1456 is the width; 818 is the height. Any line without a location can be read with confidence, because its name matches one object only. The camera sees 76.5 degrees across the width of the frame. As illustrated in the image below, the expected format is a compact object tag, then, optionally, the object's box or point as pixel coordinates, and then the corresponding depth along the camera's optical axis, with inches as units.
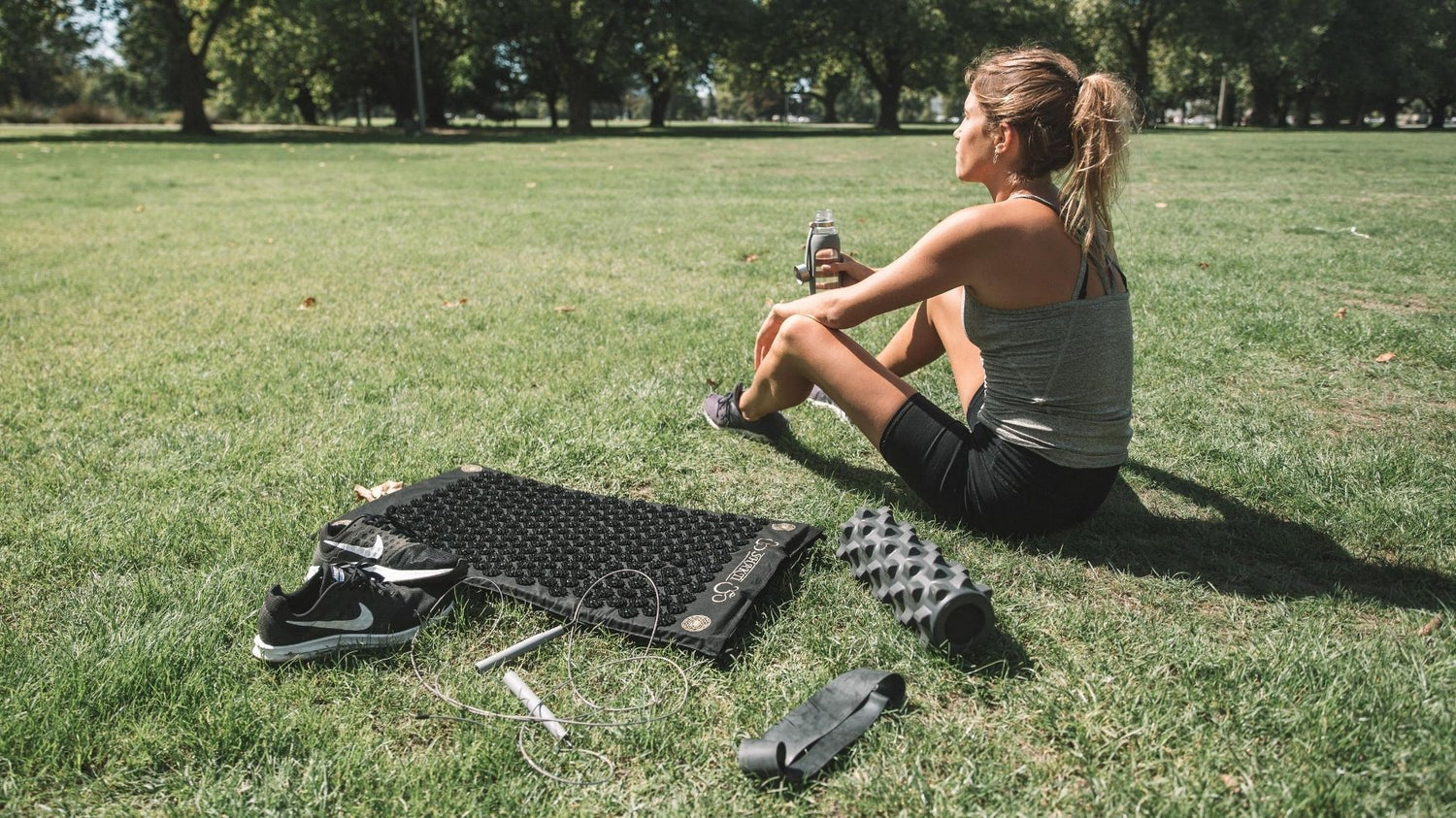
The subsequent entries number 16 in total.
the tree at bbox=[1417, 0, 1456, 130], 1946.4
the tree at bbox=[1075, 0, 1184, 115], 1795.0
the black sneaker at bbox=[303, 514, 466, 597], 106.0
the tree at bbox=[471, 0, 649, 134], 1459.2
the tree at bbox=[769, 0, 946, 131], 1649.9
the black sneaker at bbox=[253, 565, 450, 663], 95.8
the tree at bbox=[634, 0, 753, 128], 1546.5
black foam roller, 95.4
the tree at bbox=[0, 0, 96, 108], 1090.7
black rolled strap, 80.7
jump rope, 86.0
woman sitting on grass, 109.1
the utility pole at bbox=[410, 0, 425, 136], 1251.8
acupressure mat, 103.9
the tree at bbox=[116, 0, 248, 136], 1206.9
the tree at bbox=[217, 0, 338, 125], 1385.3
